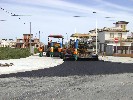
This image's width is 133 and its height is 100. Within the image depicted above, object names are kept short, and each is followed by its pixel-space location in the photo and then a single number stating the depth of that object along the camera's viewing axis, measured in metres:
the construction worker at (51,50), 15.18
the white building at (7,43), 57.51
